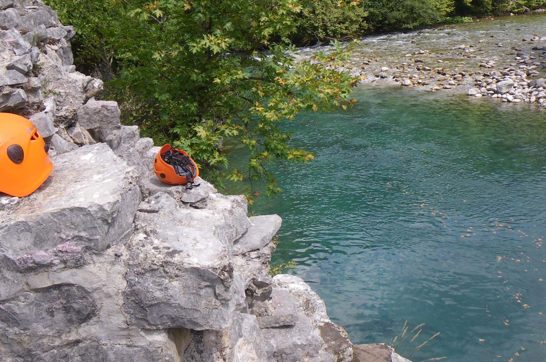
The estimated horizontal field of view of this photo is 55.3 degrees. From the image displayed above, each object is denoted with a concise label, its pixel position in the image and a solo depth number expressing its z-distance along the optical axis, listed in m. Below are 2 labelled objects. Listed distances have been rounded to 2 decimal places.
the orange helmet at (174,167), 6.14
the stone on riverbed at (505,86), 25.81
